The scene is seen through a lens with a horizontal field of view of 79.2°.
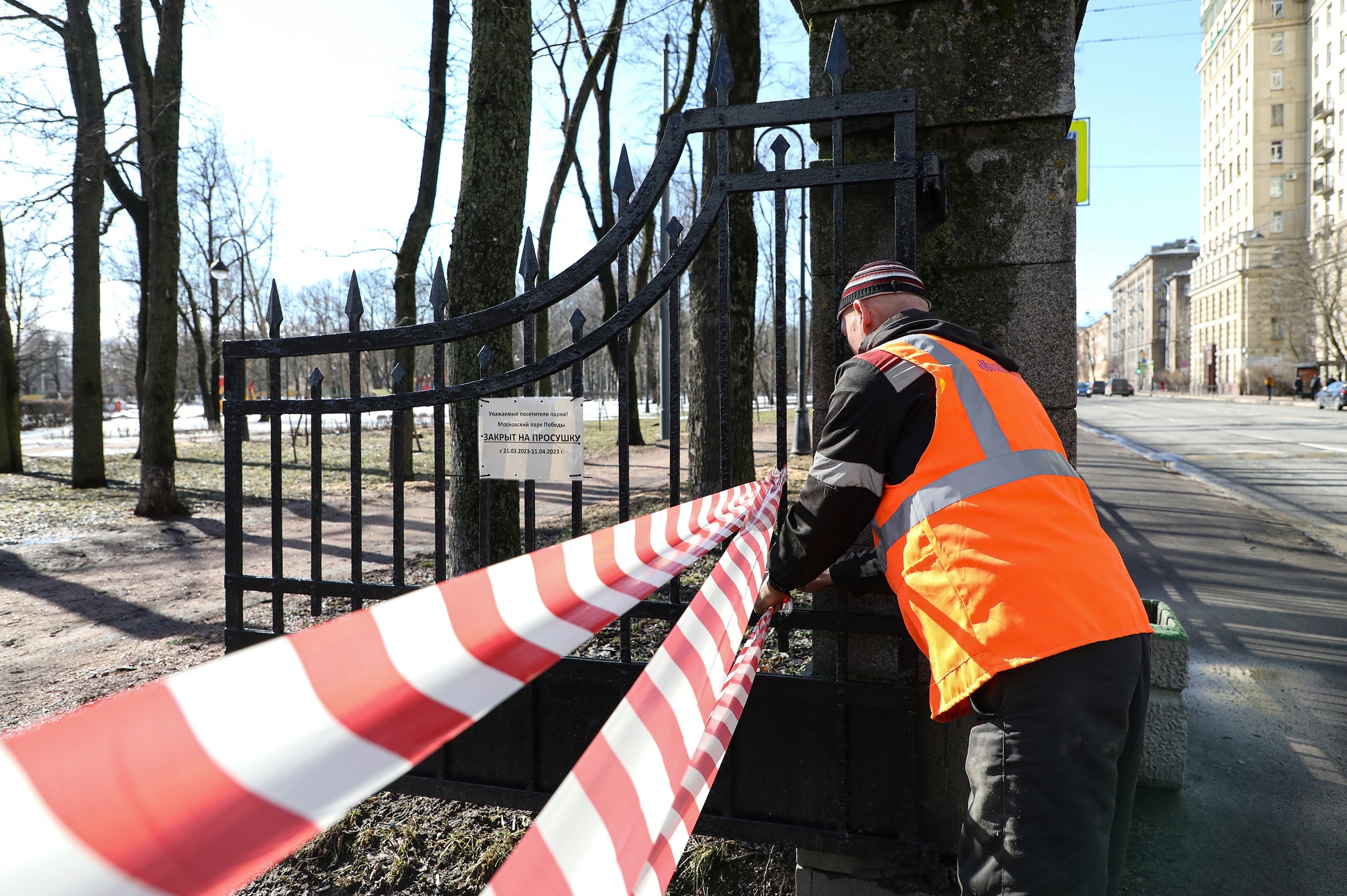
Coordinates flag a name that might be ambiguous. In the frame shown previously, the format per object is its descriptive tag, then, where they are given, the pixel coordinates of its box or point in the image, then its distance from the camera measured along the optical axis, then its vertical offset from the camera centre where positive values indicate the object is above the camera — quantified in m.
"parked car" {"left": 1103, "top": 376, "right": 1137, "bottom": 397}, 78.25 +3.31
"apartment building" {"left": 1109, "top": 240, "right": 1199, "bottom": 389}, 108.06 +15.01
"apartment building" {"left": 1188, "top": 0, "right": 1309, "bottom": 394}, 72.31 +21.95
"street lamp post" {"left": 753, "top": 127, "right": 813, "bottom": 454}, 17.98 -0.25
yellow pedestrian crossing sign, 6.92 +2.33
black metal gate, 2.86 -0.89
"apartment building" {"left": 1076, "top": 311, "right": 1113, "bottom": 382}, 141.75 +12.81
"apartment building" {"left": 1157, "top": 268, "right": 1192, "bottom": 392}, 97.31 +12.11
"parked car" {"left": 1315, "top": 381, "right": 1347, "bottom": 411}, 40.50 +1.20
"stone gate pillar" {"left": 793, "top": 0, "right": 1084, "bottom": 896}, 2.92 +0.81
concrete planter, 3.61 -1.31
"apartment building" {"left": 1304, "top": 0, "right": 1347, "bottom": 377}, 52.62 +18.12
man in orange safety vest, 1.89 -0.39
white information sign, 3.30 -0.06
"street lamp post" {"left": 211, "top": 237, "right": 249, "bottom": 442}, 22.08 +4.28
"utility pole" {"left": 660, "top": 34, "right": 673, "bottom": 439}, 19.45 +1.96
